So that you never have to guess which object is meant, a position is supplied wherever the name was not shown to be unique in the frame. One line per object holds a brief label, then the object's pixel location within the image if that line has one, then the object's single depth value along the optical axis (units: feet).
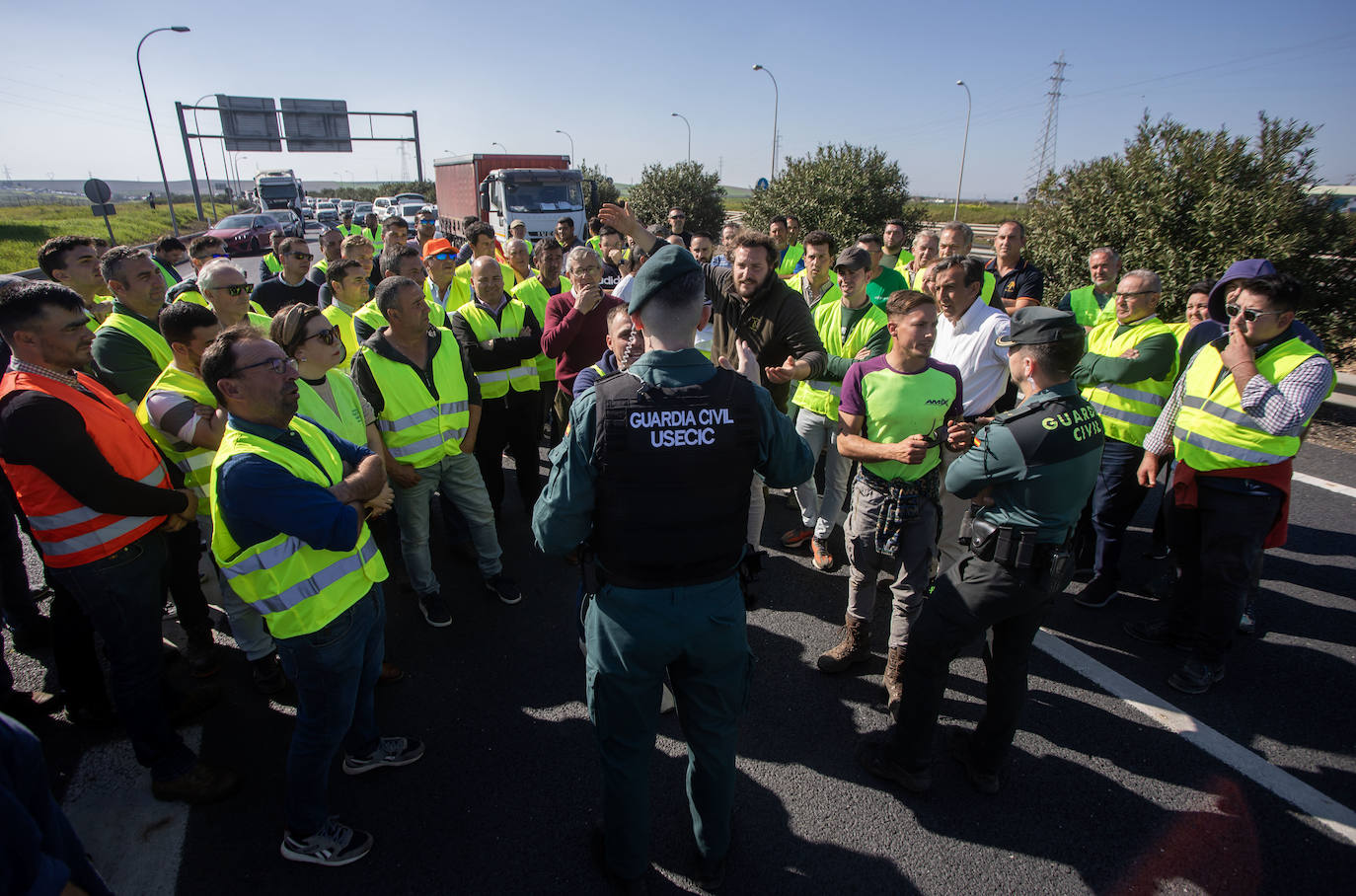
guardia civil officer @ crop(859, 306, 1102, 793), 7.86
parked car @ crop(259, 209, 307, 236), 81.20
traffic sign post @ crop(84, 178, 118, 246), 44.96
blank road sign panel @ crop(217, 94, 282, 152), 115.14
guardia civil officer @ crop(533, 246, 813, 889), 6.37
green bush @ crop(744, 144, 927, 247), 49.39
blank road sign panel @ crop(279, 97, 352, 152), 122.21
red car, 71.31
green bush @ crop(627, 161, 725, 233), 74.74
